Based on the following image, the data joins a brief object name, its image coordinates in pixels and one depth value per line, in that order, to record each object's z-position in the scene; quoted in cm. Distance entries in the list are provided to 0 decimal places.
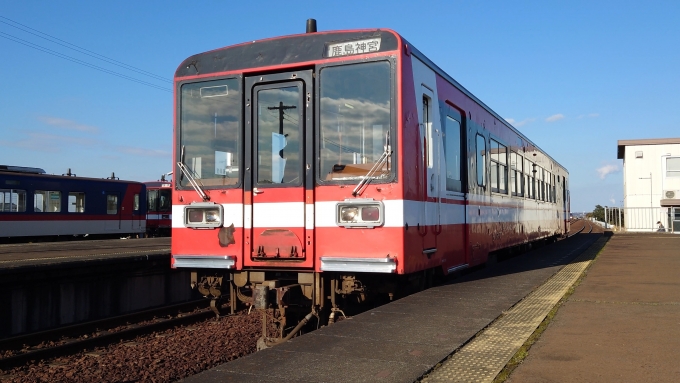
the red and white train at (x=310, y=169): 639
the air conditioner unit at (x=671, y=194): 3716
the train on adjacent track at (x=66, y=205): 2325
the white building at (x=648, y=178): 3638
